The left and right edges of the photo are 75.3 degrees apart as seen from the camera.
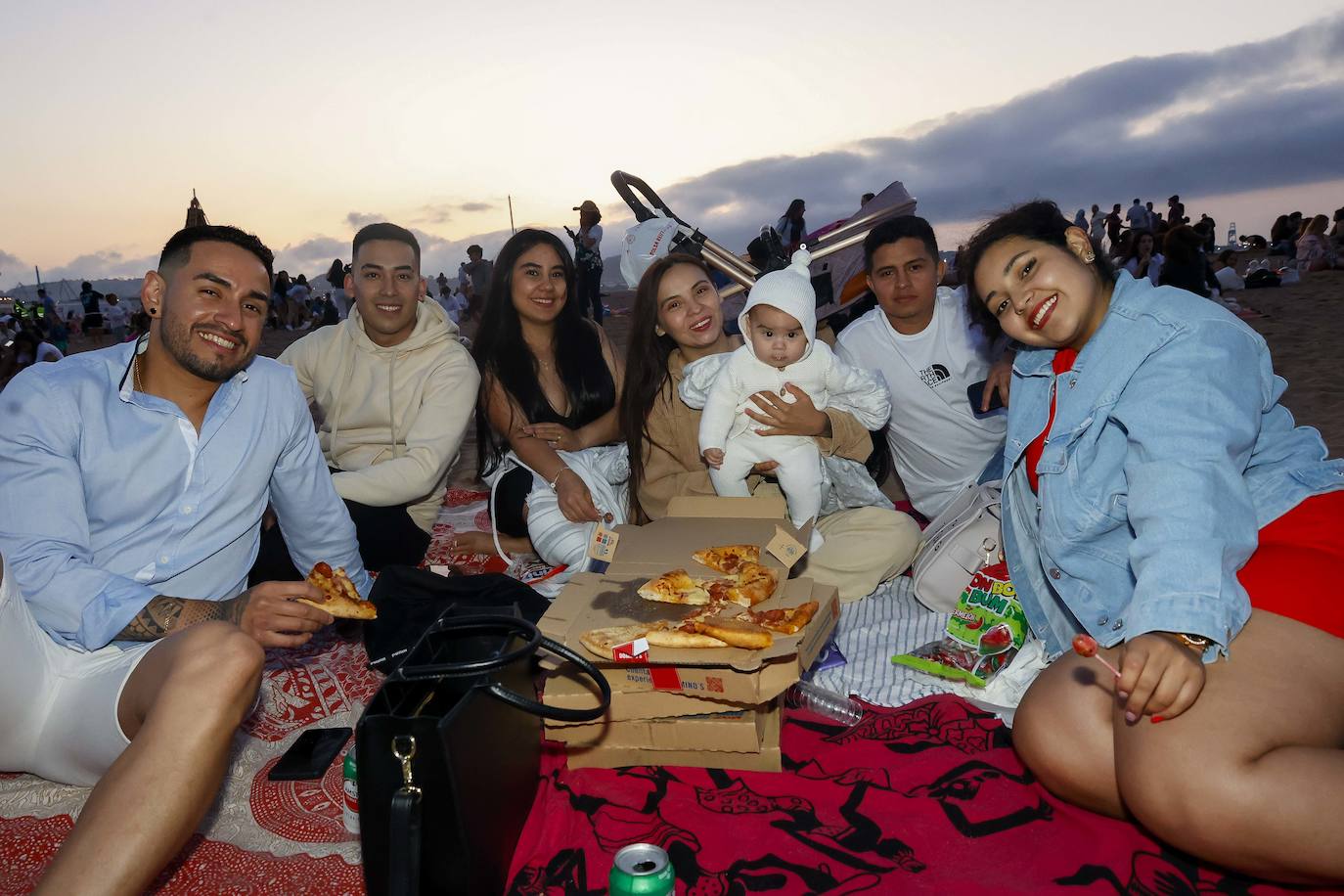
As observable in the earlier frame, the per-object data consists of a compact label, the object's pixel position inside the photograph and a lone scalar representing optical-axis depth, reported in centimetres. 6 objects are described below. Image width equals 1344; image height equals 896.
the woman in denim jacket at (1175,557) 204
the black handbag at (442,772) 201
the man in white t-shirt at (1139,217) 2023
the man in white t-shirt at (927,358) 456
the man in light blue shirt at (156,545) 210
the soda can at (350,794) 252
